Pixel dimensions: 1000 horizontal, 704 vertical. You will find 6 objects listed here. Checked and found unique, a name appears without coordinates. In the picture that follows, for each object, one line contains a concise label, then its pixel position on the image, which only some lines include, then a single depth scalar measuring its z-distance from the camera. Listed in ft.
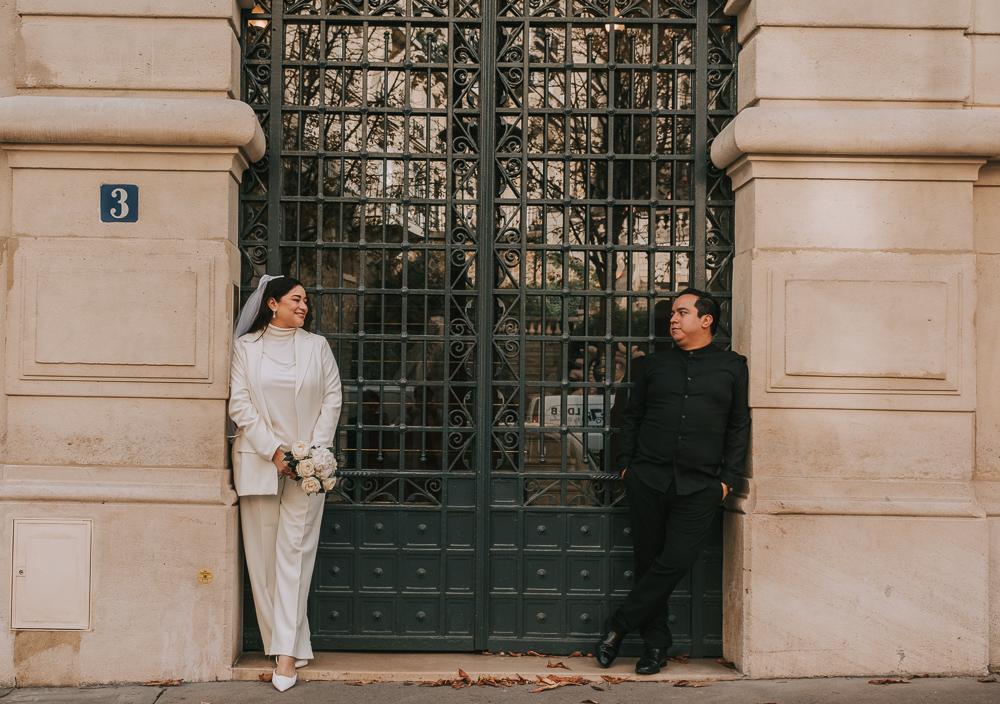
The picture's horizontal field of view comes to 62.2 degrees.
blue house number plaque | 16.38
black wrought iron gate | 17.69
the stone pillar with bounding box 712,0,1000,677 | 16.37
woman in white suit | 15.96
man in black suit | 16.03
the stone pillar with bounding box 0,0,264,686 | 16.15
